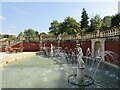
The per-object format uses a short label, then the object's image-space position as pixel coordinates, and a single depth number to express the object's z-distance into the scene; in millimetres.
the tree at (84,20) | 19734
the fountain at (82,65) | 3855
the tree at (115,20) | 14270
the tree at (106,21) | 18702
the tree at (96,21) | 18653
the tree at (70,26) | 16978
